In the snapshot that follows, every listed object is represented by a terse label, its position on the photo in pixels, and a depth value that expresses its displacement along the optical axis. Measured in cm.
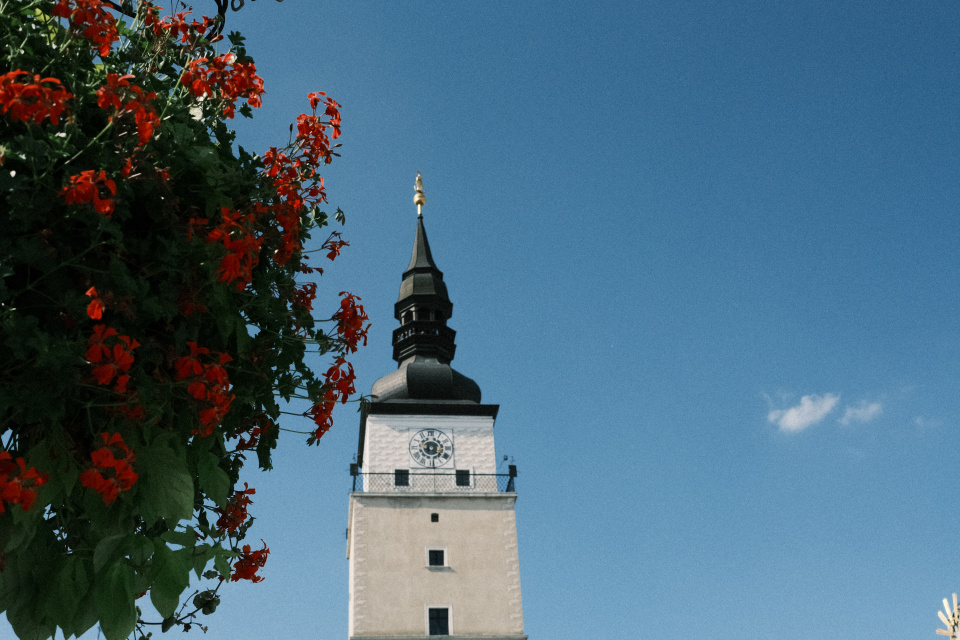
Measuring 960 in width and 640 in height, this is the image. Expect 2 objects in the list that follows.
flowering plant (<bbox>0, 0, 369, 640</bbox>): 217
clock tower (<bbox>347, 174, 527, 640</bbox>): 3153
